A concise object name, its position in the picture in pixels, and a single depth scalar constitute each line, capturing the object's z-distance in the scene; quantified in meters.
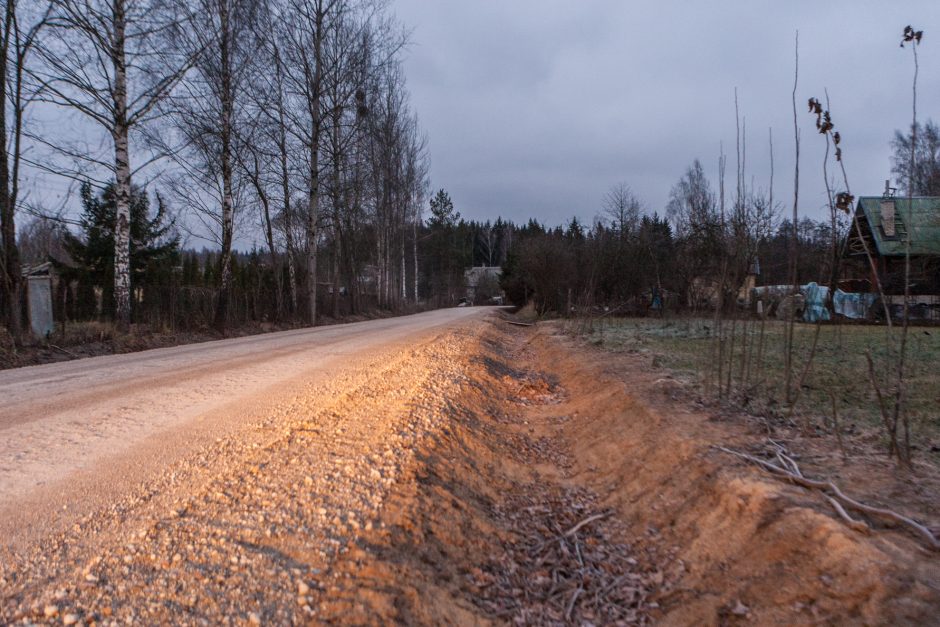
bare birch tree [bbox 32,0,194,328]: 12.90
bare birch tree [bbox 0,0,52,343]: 11.30
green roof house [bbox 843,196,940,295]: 20.17
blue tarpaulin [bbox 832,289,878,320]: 20.97
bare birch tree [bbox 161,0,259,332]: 17.00
